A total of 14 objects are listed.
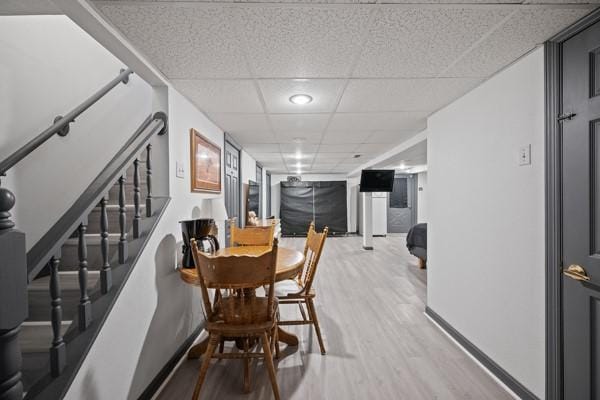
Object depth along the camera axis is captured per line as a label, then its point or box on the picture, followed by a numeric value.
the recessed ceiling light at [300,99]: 2.24
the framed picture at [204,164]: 2.37
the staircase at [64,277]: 0.78
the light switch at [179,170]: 2.09
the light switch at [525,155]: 1.59
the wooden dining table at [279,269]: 1.79
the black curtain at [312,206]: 9.14
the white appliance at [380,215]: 8.59
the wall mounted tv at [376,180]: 6.05
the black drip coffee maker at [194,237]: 1.96
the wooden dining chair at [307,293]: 2.17
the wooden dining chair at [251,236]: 2.84
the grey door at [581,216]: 1.25
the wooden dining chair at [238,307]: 1.46
